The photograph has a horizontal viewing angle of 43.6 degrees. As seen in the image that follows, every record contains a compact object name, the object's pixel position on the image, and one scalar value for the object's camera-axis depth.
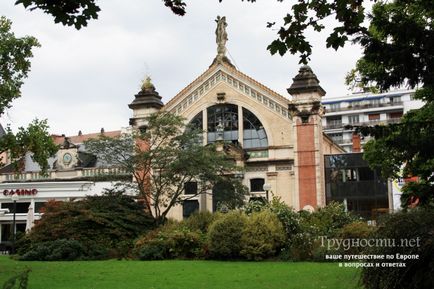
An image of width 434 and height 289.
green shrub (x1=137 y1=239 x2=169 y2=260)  23.48
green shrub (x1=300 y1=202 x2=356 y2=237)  23.08
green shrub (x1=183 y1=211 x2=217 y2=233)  25.72
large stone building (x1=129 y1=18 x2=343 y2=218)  39.62
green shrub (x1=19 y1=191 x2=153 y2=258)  26.38
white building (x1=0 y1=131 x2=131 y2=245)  44.78
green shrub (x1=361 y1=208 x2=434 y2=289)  9.27
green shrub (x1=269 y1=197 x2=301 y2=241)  23.47
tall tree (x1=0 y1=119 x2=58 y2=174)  21.11
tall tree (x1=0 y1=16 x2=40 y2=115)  21.22
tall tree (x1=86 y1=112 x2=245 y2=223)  32.41
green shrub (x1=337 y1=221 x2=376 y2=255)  20.35
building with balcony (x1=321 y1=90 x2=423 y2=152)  89.06
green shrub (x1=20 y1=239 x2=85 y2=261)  24.95
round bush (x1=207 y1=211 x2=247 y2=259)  21.77
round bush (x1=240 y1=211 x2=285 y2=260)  21.47
